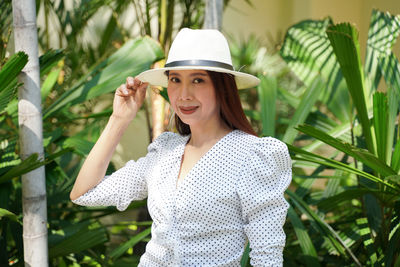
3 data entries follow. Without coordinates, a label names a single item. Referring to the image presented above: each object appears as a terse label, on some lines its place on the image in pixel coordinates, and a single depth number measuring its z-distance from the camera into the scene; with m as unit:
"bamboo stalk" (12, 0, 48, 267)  2.19
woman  1.54
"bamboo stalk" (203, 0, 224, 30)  2.72
